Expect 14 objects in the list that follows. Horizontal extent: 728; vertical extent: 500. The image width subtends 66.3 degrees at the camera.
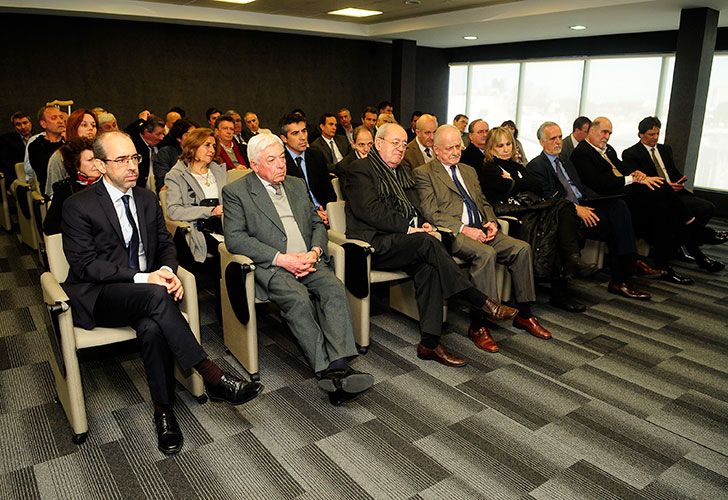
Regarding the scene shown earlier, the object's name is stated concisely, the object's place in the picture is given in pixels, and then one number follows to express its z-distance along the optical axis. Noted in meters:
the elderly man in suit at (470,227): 3.86
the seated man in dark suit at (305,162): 4.74
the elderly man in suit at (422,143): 5.43
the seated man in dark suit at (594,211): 4.77
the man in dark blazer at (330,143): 7.03
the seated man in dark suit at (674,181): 5.45
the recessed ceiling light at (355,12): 8.59
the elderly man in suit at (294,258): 2.98
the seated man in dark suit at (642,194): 5.03
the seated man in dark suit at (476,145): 5.14
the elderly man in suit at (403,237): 3.53
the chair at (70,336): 2.47
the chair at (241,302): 3.07
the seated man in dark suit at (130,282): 2.62
